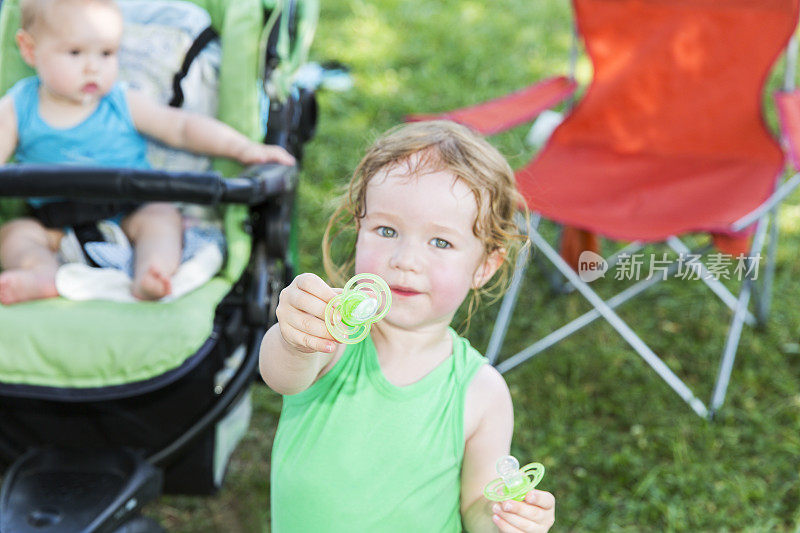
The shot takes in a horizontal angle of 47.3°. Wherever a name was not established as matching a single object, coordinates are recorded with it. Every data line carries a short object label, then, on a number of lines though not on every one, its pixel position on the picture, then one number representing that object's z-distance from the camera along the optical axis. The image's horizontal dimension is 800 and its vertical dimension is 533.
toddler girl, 1.26
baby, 2.10
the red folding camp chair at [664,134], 2.66
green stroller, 1.80
